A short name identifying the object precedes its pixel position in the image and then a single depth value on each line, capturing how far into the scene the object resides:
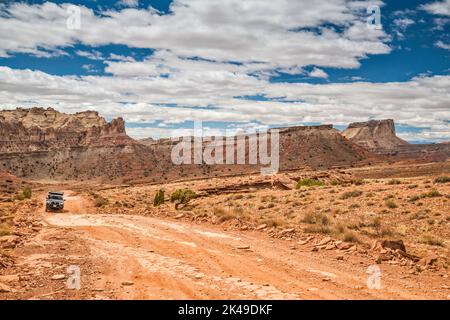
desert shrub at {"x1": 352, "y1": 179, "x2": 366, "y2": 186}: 36.22
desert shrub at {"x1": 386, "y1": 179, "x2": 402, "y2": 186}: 30.14
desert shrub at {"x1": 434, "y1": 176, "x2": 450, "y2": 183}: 27.80
